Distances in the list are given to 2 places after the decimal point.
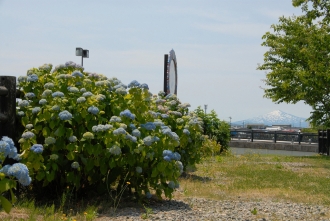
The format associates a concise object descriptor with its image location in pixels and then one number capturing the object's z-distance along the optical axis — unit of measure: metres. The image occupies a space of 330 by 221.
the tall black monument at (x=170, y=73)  16.44
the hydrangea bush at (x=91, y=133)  7.22
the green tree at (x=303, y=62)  26.39
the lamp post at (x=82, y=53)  21.31
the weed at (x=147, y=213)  6.91
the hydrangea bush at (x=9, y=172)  4.22
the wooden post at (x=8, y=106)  7.73
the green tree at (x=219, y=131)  23.42
